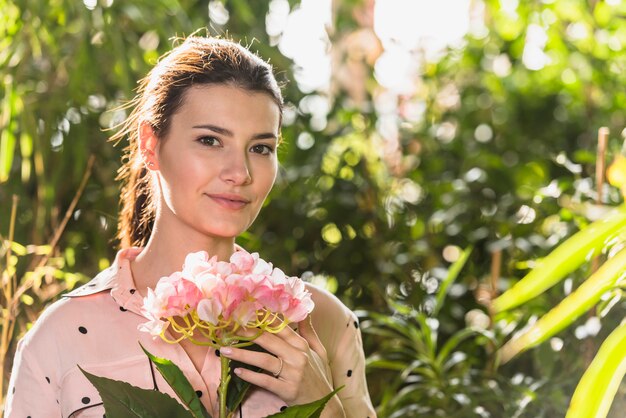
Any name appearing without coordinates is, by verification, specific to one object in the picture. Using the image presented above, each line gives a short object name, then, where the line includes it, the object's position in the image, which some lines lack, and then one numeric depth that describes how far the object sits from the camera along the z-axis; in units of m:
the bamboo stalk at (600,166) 2.43
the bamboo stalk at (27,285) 2.16
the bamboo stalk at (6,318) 2.18
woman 1.82
